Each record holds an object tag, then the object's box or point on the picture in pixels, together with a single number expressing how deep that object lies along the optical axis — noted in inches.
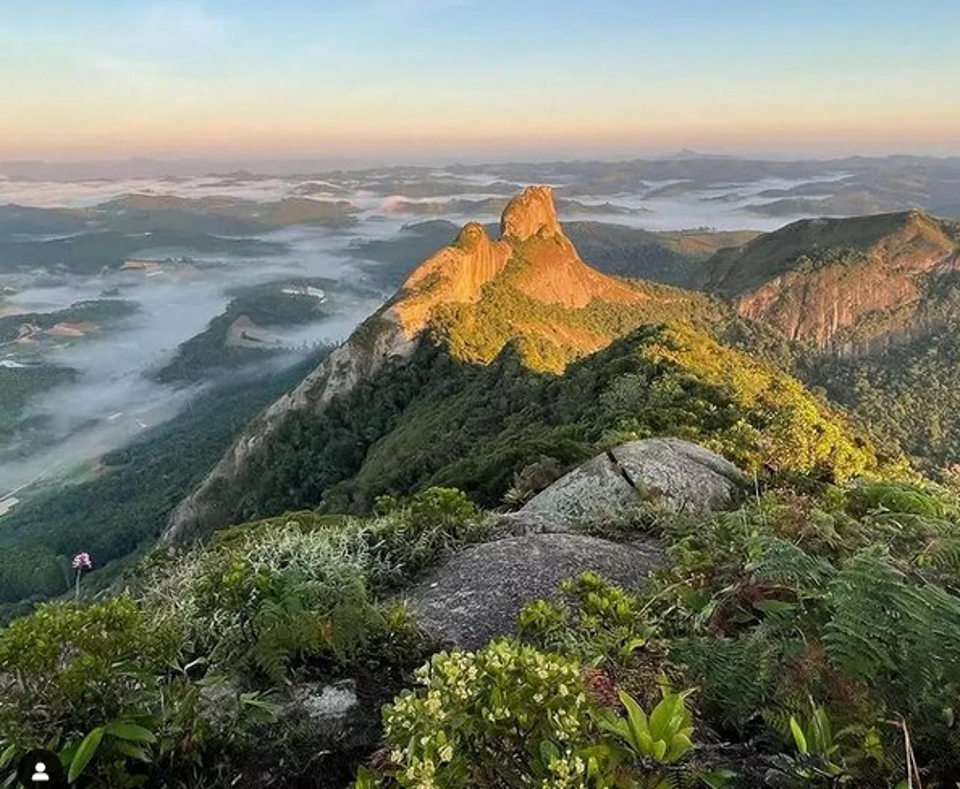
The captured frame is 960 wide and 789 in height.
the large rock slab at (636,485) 355.3
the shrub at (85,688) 132.5
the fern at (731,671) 146.9
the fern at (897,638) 126.9
